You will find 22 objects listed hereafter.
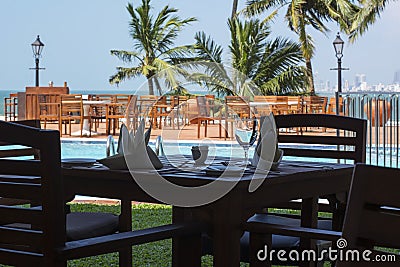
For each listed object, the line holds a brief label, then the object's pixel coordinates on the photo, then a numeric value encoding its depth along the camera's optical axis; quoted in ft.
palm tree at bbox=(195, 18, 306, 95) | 56.49
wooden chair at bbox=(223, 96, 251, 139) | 36.45
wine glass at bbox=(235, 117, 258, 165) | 7.90
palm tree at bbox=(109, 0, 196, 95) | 61.16
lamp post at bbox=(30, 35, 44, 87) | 48.35
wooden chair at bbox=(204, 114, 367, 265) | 8.53
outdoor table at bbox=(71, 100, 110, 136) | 43.22
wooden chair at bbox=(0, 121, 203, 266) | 5.75
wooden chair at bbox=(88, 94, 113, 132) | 43.27
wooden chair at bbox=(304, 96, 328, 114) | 45.42
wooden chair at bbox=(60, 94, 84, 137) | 40.14
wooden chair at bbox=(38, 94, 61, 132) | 44.36
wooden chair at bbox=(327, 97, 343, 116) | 45.74
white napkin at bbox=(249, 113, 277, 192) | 7.36
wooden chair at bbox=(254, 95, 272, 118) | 38.23
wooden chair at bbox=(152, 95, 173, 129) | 36.84
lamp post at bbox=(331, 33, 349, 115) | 48.88
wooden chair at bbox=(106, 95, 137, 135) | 41.68
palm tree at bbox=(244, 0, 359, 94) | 58.39
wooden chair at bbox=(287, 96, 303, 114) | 43.16
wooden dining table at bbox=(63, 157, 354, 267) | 6.40
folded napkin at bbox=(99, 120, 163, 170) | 7.22
